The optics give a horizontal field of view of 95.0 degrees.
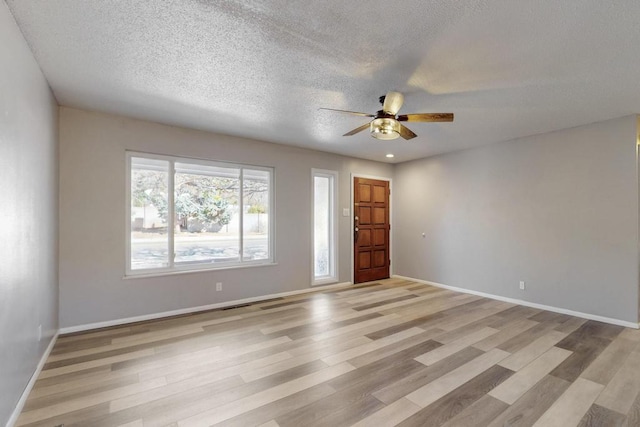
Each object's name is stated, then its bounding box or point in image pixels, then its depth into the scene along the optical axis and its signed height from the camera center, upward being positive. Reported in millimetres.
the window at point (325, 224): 5598 -147
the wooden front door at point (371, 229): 5977 -267
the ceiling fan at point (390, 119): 2750 +929
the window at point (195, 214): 3842 +33
